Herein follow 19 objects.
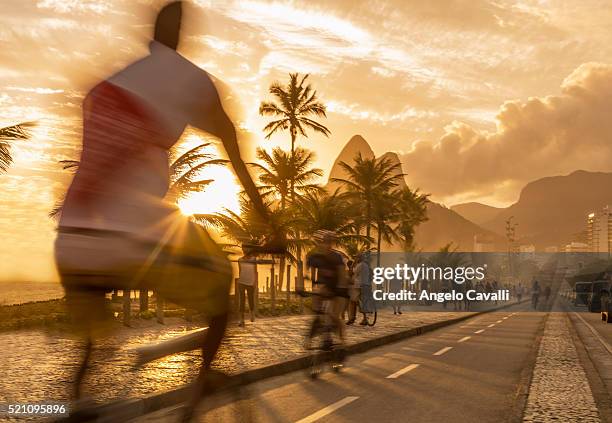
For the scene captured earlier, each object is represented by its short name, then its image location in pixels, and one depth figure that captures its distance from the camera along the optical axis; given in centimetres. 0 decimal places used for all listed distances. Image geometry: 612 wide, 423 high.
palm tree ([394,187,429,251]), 6644
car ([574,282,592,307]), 6907
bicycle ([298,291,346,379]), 980
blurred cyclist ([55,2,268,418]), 260
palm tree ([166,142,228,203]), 2839
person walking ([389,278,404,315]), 3228
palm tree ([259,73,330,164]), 5003
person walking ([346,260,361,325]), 2025
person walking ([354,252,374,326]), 2093
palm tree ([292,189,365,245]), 4388
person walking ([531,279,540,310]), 5172
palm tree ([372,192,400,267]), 5816
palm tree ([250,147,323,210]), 4769
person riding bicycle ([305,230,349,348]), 1010
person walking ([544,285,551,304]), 5494
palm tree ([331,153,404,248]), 5722
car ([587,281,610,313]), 4744
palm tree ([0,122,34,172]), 2180
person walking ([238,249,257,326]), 1772
